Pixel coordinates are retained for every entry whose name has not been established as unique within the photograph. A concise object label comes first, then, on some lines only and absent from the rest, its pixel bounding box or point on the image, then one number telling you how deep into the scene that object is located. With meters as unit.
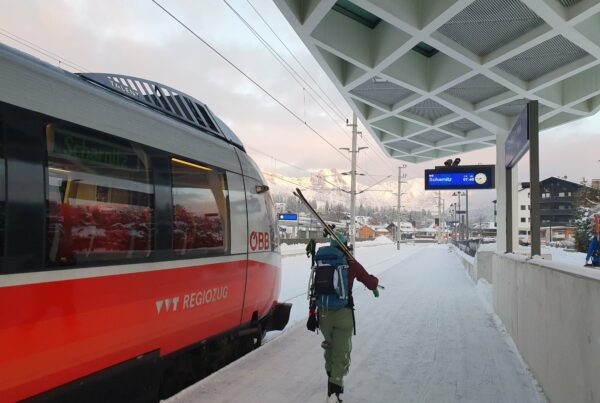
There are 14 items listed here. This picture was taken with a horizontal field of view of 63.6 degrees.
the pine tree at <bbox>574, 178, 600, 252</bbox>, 30.41
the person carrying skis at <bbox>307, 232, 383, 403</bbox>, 4.26
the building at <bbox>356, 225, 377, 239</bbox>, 126.74
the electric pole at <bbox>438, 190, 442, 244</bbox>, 90.97
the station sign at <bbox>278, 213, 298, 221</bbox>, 34.80
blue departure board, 15.06
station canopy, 8.73
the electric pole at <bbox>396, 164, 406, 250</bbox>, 57.19
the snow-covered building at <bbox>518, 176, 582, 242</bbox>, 75.38
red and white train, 2.97
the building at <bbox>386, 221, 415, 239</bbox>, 132.62
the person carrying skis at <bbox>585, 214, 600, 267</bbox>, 14.23
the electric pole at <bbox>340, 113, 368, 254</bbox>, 30.37
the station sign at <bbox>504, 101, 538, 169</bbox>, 6.20
